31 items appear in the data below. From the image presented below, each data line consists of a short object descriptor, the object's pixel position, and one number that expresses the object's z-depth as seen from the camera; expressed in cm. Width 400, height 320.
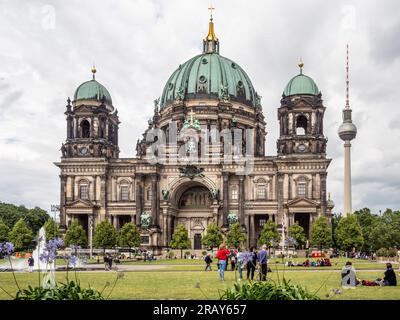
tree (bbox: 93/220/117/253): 8719
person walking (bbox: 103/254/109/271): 4553
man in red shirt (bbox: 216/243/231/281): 3066
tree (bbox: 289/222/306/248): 8694
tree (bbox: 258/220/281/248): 8719
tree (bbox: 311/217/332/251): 8594
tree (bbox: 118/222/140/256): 8750
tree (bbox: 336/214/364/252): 8588
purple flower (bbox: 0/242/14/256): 1673
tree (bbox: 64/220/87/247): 9009
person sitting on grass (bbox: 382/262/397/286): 2612
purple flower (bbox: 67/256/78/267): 1683
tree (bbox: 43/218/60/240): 9317
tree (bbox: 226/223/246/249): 8856
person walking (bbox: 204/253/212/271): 4253
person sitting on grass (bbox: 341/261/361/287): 2482
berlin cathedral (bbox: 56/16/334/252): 9538
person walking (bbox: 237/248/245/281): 2430
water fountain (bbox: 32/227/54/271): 4860
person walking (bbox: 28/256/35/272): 4469
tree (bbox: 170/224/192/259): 8919
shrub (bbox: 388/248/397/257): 7916
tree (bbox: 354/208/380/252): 10681
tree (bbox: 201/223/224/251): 8850
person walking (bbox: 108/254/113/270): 4649
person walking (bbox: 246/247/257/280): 2785
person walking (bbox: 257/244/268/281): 2802
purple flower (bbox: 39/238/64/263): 1670
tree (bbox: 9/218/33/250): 9488
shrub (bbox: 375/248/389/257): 8019
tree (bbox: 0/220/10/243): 9869
